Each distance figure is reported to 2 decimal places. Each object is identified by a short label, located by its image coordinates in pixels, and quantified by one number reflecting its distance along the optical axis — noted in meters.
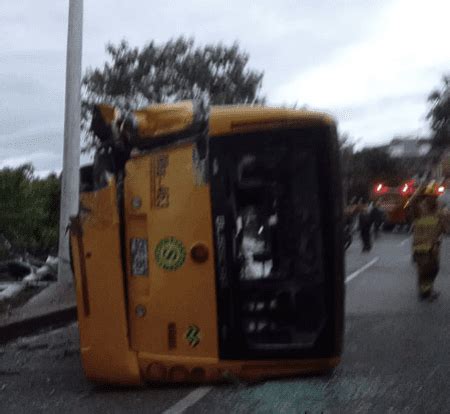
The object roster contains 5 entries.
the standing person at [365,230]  33.28
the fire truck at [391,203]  49.78
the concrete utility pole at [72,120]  18.83
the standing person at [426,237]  16.05
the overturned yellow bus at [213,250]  8.43
